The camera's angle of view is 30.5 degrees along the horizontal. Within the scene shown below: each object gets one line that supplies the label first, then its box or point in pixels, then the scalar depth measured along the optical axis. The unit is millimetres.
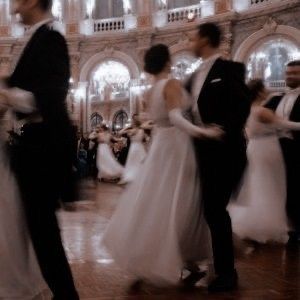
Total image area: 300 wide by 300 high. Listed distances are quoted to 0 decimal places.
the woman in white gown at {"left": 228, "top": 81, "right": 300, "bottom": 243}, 4875
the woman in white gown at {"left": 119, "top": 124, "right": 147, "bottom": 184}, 12422
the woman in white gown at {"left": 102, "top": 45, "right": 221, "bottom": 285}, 3330
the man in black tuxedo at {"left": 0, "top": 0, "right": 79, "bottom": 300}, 2330
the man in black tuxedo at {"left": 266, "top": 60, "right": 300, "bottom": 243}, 4926
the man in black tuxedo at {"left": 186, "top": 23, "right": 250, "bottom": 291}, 3312
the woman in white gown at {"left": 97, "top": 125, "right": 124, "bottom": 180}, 14062
